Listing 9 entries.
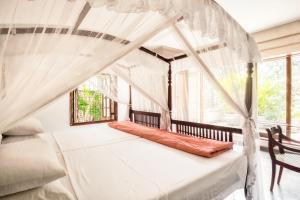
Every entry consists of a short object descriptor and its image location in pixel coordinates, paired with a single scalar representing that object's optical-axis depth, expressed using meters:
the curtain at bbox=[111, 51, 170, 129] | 2.84
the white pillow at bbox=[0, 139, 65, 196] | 1.08
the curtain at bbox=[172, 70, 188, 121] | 4.60
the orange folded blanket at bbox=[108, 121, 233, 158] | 1.95
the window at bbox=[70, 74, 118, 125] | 5.07
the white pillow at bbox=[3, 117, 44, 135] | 2.51
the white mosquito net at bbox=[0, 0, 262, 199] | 1.10
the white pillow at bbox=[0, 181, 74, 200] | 1.09
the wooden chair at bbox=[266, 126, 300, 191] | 2.32
